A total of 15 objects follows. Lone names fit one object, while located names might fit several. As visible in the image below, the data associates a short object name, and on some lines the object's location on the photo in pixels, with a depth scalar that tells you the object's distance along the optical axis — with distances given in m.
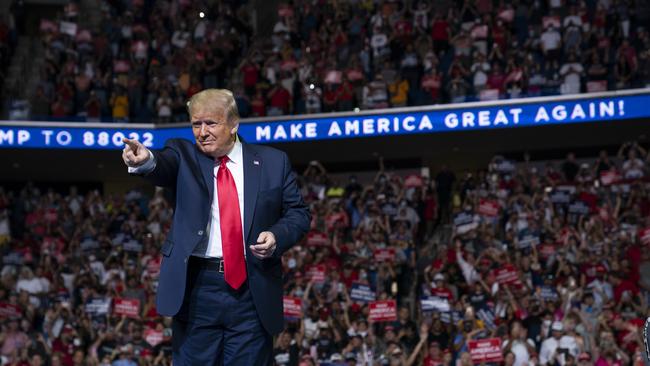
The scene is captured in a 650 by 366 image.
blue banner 16.38
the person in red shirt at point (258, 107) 18.23
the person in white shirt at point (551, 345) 11.44
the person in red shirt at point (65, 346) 13.29
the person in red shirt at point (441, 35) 18.03
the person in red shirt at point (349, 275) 14.07
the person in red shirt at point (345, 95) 17.78
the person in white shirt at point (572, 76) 16.55
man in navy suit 3.49
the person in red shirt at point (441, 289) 12.92
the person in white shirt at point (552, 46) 16.86
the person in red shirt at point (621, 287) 12.34
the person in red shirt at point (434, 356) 11.72
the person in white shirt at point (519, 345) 11.39
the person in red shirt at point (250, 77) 18.55
